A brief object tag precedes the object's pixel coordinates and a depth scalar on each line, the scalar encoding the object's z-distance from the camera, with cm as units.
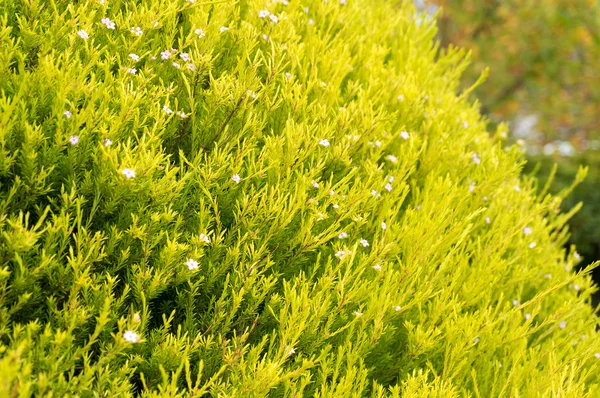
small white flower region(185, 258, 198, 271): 104
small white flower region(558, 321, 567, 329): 122
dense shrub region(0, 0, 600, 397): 102
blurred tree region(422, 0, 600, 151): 474
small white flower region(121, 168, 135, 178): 102
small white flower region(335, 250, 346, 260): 109
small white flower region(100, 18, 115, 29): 111
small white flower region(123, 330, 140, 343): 100
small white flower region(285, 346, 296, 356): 103
